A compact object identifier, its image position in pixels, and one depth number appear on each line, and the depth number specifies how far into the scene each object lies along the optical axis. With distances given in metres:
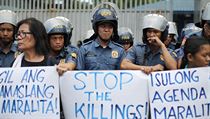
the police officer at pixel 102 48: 4.66
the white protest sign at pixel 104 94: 3.98
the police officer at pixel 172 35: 7.05
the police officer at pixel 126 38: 7.49
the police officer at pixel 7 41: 5.28
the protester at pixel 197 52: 4.02
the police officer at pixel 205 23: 4.74
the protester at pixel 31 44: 4.11
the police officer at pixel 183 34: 4.40
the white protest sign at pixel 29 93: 4.05
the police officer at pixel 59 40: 5.06
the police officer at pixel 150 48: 4.41
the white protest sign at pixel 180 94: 3.93
